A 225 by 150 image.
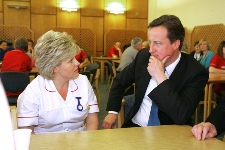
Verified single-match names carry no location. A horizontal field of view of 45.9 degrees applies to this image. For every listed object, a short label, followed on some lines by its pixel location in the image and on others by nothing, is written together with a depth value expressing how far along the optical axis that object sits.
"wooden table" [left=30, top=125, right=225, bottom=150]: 1.16
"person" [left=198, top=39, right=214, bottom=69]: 6.18
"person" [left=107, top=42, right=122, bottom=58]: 10.04
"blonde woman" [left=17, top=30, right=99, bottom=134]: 1.75
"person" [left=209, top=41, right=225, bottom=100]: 4.63
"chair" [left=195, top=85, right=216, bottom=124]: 3.83
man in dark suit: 1.66
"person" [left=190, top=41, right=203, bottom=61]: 6.96
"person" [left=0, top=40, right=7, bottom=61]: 7.72
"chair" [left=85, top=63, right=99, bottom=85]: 4.39
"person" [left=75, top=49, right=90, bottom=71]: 7.64
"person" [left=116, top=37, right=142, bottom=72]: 6.54
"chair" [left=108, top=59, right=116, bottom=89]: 6.59
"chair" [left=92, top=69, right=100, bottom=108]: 4.60
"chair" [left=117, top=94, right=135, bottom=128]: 2.13
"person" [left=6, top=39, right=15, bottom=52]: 8.27
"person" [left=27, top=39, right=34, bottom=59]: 8.08
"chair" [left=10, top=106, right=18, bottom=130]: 1.40
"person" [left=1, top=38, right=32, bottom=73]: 4.38
